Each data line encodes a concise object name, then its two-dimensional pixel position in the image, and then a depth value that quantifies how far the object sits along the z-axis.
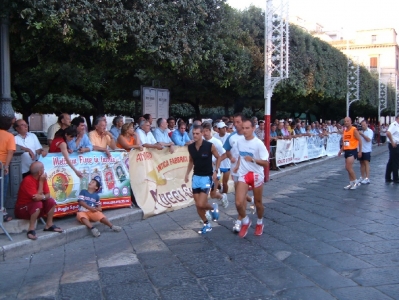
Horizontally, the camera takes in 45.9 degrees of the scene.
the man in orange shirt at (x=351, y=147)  11.70
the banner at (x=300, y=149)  17.53
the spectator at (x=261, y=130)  14.95
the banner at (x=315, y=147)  19.35
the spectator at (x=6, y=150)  6.83
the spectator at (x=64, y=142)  7.71
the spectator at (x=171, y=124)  11.97
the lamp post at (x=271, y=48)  12.83
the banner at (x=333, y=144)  22.44
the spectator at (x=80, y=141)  8.13
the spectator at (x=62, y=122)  8.48
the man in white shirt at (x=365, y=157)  12.52
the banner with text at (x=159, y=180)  9.05
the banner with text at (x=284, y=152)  15.73
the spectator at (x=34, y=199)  6.68
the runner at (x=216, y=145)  8.81
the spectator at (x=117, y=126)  10.38
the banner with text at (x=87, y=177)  7.69
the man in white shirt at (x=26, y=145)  7.70
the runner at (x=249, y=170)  6.98
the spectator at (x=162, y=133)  10.27
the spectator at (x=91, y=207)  7.41
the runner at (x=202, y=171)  7.27
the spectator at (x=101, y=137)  8.82
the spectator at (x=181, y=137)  10.63
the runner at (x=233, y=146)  7.73
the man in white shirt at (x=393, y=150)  12.38
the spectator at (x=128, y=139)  9.10
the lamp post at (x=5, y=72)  7.78
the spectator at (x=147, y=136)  9.48
